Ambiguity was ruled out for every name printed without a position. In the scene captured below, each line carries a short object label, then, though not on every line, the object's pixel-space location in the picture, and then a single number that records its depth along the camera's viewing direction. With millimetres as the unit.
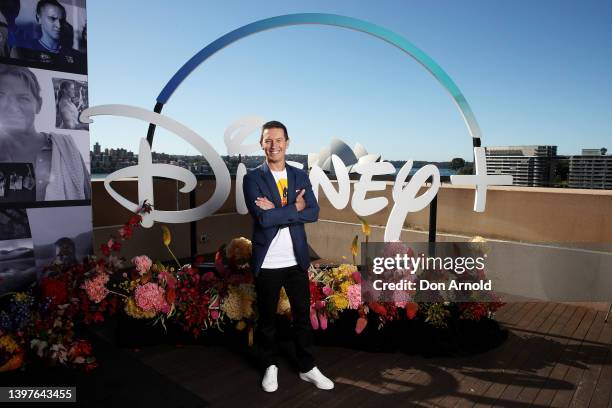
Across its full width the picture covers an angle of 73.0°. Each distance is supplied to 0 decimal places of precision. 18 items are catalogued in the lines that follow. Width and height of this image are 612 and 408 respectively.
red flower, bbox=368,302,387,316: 3676
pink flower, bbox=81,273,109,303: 3668
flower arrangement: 3514
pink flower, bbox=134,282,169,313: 3699
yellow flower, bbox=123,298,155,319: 3795
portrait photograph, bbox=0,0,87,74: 3686
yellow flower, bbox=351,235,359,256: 4027
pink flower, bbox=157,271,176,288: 3809
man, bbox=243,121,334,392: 3002
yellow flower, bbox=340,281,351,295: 3815
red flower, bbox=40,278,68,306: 3537
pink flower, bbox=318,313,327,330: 3705
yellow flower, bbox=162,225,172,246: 4052
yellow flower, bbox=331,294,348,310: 3737
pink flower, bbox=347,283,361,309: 3736
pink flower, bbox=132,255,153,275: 3879
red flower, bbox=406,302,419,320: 3668
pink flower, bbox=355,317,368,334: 3660
